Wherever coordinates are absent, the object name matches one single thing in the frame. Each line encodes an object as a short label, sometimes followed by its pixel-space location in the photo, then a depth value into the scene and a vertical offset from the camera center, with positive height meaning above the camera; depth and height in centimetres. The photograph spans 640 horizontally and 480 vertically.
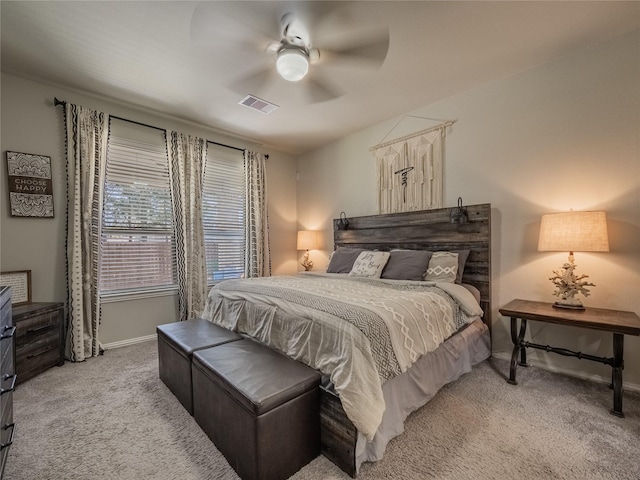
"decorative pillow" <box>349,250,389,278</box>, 297 -36
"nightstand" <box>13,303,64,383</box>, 228 -89
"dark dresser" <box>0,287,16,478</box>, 124 -68
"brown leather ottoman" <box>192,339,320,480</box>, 128 -90
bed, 139 -61
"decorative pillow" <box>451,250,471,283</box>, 272 -30
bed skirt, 144 -103
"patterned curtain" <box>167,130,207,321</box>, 350 +20
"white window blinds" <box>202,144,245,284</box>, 391 +30
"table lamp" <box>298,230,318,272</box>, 448 -12
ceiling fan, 188 +149
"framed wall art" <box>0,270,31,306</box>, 248 -44
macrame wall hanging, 320 +75
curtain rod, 276 +130
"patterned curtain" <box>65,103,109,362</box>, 276 +8
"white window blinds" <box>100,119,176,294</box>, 311 +23
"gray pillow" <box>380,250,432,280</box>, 275 -34
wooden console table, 182 -63
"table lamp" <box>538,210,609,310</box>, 204 -8
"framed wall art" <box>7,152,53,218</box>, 256 +47
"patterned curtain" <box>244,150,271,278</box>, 423 +20
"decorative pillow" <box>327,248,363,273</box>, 342 -35
